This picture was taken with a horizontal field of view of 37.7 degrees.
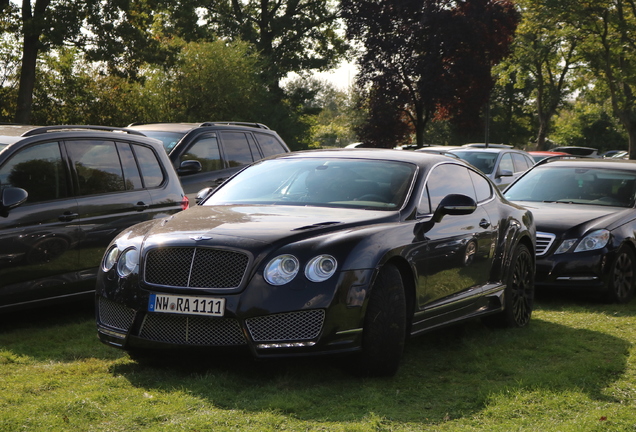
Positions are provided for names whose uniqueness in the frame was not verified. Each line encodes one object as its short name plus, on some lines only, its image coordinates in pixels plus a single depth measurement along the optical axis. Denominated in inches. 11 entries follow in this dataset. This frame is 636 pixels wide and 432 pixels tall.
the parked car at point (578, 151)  2339.6
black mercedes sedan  395.5
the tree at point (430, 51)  1521.9
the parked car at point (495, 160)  794.8
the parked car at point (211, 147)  500.5
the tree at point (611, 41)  1316.4
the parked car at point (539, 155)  1257.2
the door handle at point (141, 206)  349.7
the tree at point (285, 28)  1931.6
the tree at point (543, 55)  1400.1
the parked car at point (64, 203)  299.3
